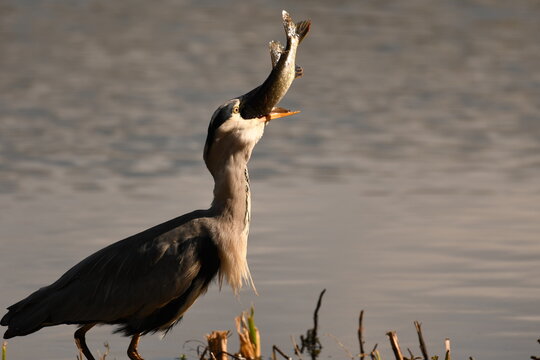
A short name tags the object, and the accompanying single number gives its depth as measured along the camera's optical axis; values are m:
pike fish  14.62
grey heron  14.68
